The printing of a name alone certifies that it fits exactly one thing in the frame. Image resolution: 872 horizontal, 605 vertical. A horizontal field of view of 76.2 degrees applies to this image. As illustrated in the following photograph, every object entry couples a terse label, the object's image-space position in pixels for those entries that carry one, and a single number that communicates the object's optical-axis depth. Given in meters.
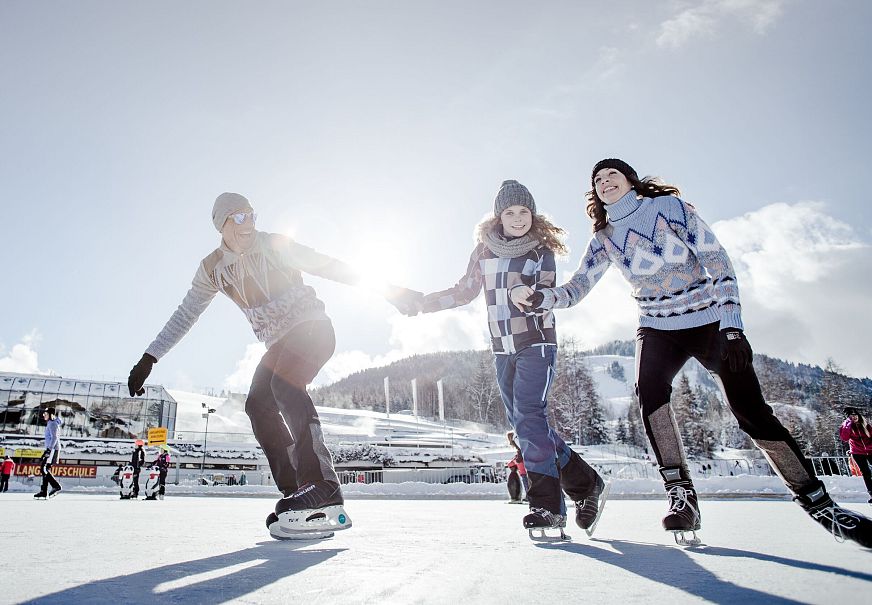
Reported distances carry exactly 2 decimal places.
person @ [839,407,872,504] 7.73
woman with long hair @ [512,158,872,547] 2.36
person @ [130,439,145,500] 13.83
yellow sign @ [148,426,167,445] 27.64
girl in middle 2.82
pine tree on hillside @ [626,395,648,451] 73.06
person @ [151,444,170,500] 14.66
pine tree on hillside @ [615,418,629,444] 72.88
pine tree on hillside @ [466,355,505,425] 84.67
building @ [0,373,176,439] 36.66
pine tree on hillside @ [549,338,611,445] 57.31
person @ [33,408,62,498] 10.06
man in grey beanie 2.86
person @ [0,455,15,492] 17.86
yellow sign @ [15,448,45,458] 31.70
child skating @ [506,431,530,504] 9.72
